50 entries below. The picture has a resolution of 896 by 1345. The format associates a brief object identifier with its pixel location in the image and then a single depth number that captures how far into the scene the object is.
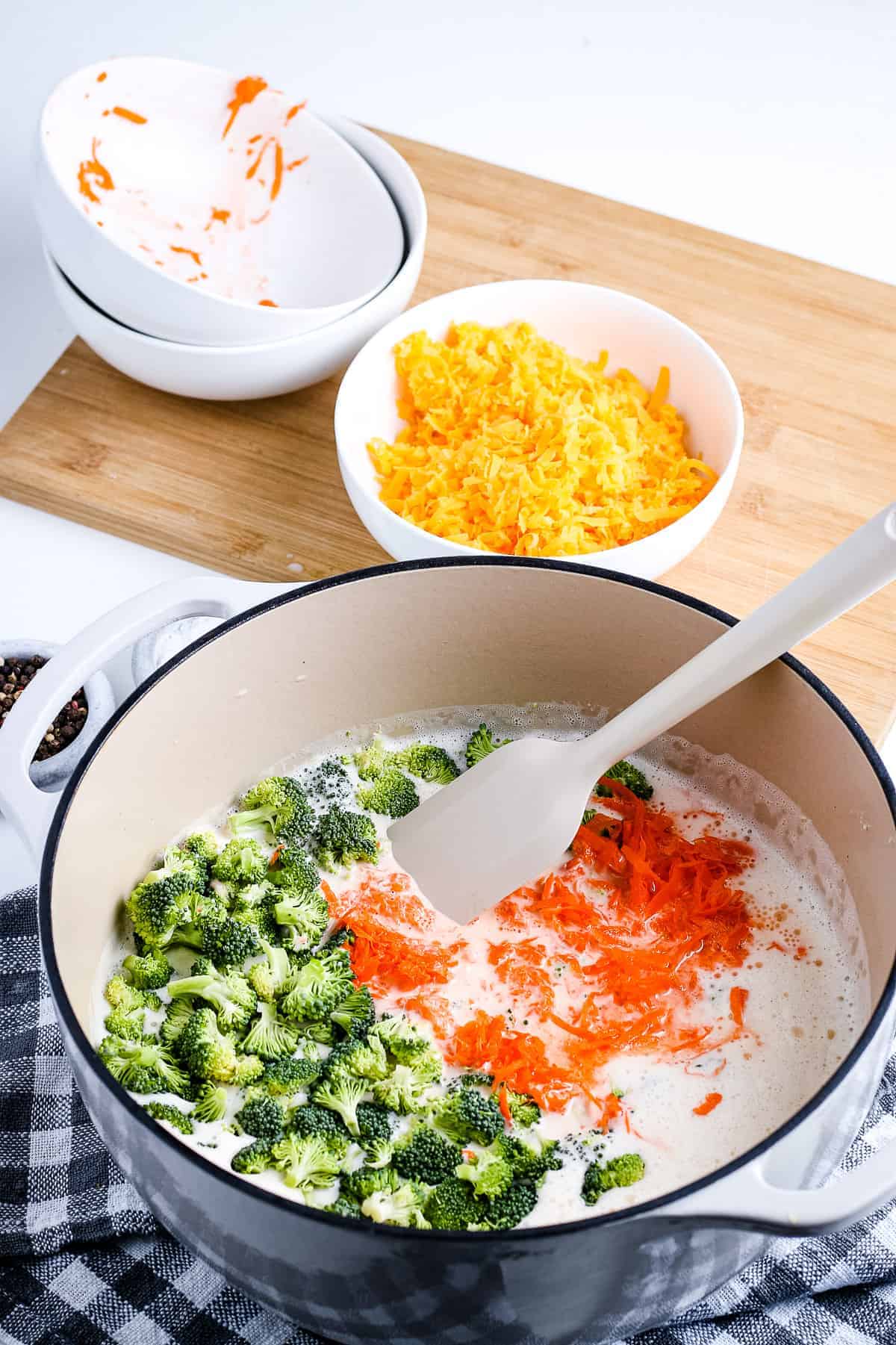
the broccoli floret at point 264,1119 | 0.80
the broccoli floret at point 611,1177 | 0.78
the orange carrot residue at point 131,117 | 1.11
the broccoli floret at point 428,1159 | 0.79
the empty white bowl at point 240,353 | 1.03
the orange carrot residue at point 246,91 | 1.11
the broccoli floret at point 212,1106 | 0.80
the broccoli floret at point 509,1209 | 0.77
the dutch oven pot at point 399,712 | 0.70
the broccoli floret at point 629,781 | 0.91
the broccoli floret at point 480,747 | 0.92
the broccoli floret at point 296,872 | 0.87
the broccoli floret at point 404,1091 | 0.80
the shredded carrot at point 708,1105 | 0.81
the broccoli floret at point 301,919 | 0.85
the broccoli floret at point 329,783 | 0.91
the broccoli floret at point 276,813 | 0.89
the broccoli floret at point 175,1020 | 0.82
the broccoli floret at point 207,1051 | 0.81
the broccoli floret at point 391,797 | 0.90
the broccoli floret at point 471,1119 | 0.79
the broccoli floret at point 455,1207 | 0.77
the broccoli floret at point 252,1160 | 0.79
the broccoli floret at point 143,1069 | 0.80
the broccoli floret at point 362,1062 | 0.81
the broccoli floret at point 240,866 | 0.87
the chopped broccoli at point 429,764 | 0.92
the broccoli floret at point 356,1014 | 0.82
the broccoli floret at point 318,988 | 0.82
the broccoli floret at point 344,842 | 0.88
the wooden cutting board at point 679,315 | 1.03
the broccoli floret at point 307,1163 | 0.79
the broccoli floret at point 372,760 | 0.91
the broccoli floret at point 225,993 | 0.82
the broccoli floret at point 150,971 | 0.84
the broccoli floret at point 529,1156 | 0.79
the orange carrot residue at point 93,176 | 1.09
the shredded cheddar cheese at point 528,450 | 0.97
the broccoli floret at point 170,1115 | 0.80
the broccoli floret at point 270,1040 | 0.82
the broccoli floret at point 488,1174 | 0.78
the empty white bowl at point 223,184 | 1.09
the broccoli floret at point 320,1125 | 0.79
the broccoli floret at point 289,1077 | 0.81
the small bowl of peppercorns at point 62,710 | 0.93
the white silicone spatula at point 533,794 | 0.80
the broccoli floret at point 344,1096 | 0.80
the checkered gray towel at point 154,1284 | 0.81
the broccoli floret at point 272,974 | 0.83
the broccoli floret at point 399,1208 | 0.77
